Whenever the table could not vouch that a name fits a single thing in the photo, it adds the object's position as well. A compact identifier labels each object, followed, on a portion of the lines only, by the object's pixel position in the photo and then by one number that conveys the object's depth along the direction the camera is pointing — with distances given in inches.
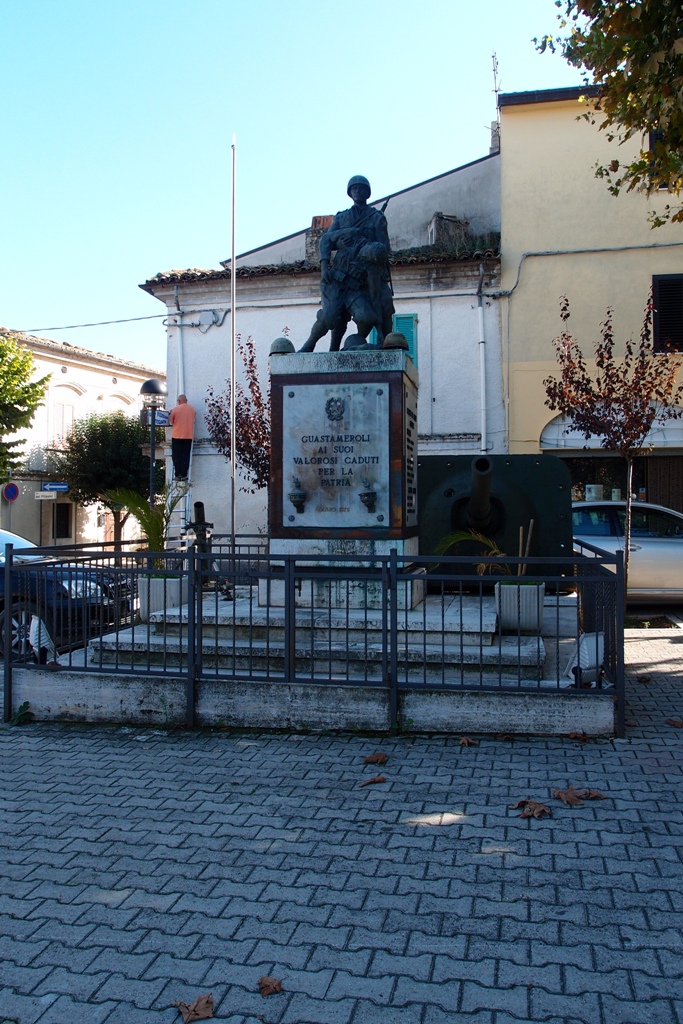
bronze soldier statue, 312.5
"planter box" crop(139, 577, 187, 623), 297.7
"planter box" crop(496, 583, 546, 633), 252.4
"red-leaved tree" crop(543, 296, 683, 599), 523.5
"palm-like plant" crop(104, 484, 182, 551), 325.1
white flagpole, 424.4
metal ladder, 618.7
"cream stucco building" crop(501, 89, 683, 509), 675.4
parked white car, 492.4
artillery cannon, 387.9
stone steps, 234.5
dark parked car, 256.2
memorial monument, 287.7
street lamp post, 609.5
